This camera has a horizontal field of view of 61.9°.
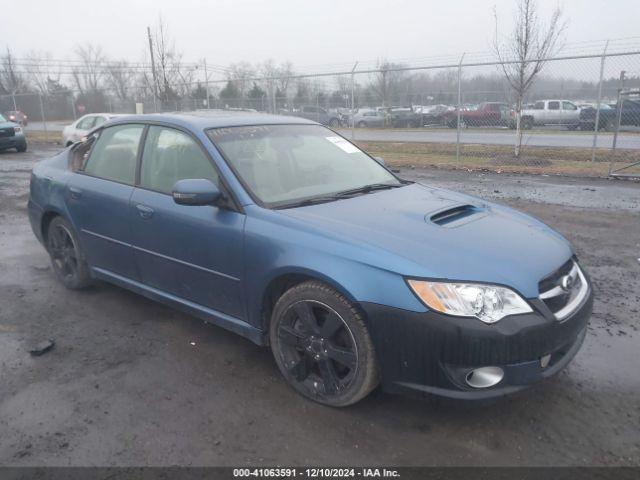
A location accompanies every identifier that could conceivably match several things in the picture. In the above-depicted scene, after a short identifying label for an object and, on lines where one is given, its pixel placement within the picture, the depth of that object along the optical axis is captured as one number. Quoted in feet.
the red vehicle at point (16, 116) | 93.04
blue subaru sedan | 8.48
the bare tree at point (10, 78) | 148.46
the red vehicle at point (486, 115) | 52.01
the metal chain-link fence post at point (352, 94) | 53.42
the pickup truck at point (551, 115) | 51.93
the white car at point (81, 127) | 51.73
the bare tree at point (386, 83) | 57.62
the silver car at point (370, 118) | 64.49
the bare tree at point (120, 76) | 110.42
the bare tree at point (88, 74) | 139.44
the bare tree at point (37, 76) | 144.36
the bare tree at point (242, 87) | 62.52
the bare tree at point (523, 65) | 43.88
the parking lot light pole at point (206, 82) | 65.65
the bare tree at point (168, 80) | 78.84
